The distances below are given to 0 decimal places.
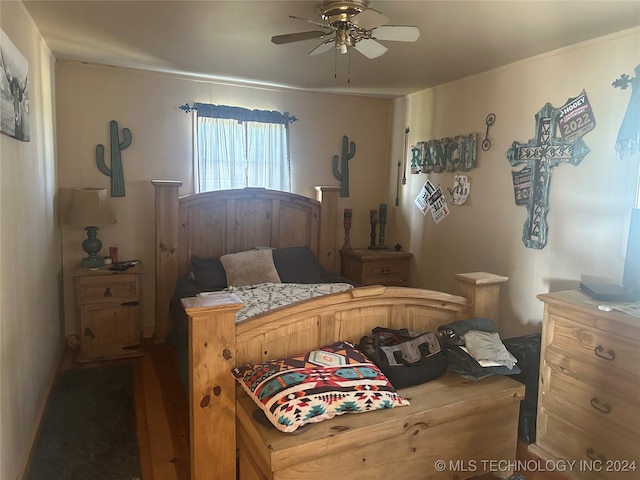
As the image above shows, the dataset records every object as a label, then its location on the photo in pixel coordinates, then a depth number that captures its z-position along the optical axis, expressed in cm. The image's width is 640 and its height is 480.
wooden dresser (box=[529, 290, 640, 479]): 196
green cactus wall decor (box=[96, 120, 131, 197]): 371
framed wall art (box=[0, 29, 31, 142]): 184
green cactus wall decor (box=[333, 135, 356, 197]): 461
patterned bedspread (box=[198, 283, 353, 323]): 288
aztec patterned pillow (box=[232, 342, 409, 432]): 166
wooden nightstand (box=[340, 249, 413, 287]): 425
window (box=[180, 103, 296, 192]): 399
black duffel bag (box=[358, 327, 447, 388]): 203
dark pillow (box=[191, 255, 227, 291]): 352
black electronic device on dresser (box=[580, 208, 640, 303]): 229
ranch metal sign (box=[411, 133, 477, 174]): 363
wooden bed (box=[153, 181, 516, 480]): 182
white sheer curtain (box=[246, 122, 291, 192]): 416
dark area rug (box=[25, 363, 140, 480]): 218
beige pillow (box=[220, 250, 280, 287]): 354
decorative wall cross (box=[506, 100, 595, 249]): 286
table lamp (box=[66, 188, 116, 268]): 343
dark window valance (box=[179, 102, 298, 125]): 394
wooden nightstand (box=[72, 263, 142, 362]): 339
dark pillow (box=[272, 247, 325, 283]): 372
